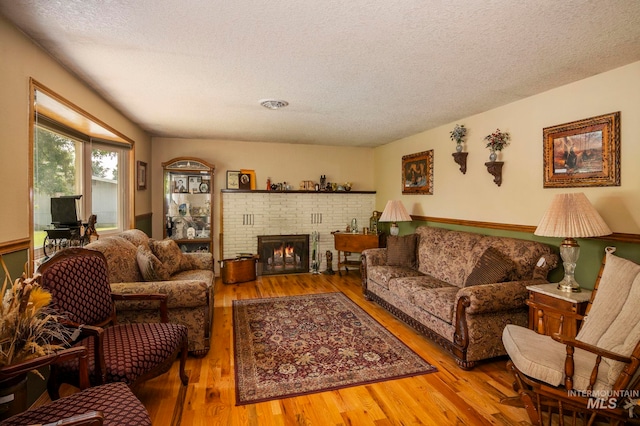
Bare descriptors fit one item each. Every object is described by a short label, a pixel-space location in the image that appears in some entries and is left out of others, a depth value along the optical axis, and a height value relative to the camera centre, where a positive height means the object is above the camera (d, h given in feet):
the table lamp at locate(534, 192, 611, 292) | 7.62 -0.35
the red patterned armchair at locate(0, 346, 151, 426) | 4.15 -2.69
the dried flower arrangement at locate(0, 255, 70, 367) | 4.28 -1.52
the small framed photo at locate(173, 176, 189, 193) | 17.56 +1.56
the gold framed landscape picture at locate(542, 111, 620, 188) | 8.22 +1.61
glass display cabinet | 17.38 +0.52
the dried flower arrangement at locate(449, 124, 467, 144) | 13.05 +3.20
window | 9.22 +1.65
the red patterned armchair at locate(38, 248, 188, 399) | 5.77 -2.53
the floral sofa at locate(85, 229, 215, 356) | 8.45 -2.05
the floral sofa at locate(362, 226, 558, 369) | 8.62 -2.45
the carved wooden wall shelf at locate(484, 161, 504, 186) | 11.42 +1.50
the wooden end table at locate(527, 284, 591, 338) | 7.50 -2.36
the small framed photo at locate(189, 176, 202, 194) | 17.81 +1.58
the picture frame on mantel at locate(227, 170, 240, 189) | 18.61 +1.93
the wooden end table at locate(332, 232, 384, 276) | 18.47 -1.77
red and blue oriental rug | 7.90 -4.12
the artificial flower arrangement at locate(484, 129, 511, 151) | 11.31 +2.54
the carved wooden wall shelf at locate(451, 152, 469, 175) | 13.05 +2.13
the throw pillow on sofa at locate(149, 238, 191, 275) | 11.74 -1.61
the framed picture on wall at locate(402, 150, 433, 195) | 15.34 +1.94
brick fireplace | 18.60 -0.13
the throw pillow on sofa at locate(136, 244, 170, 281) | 9.61 -1.63
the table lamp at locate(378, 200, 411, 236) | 15.26 -0.07
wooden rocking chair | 5.43 -2.83
